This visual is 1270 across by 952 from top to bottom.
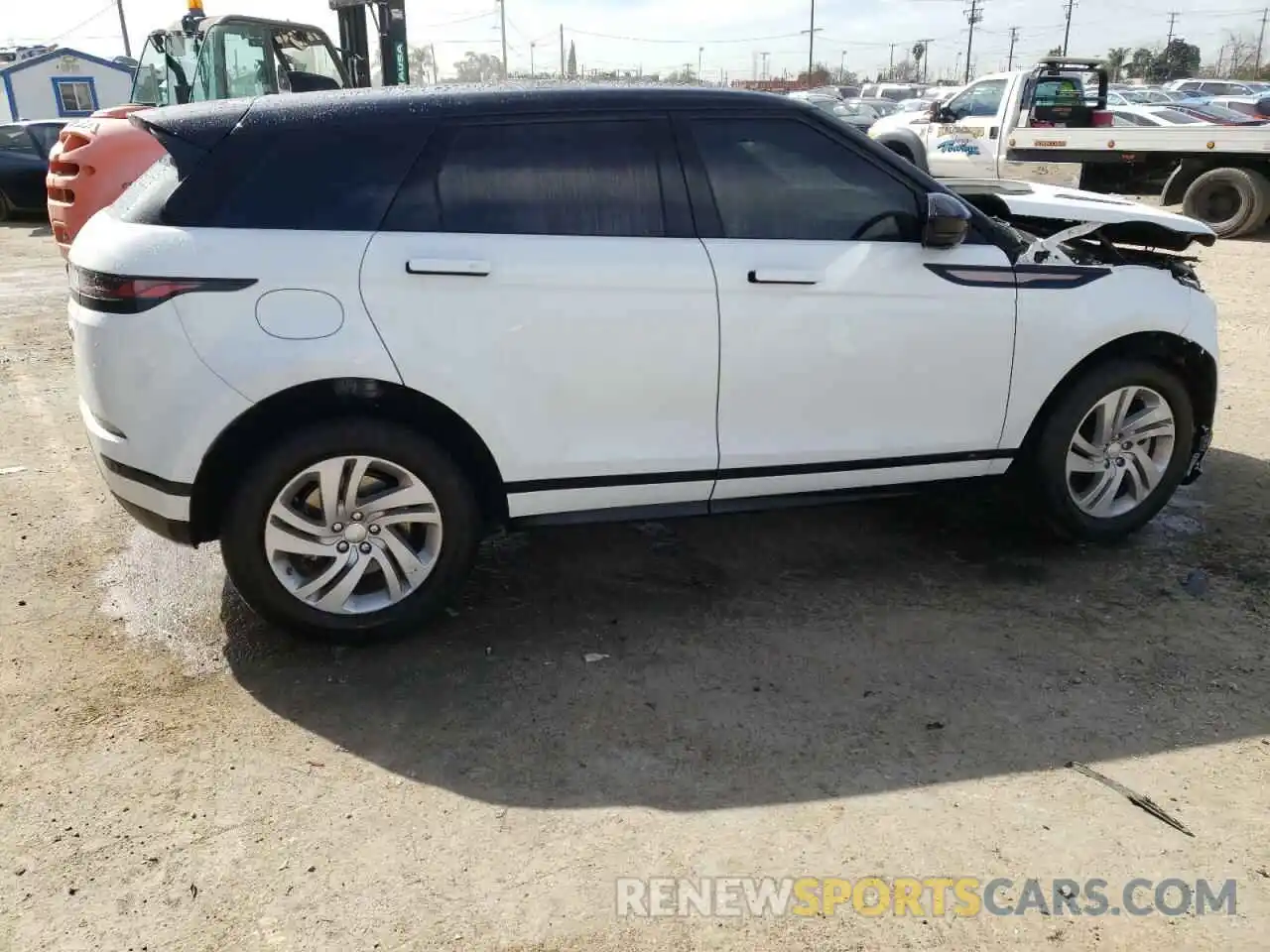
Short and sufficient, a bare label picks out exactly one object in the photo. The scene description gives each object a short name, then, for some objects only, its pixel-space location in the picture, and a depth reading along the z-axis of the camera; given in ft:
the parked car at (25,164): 53.62
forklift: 31.76
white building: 116.57
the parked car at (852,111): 115.75
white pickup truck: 42.73
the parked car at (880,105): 136.42
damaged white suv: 10.44
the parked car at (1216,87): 131.07
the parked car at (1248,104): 85.29
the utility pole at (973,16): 284.00
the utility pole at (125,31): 182.50
